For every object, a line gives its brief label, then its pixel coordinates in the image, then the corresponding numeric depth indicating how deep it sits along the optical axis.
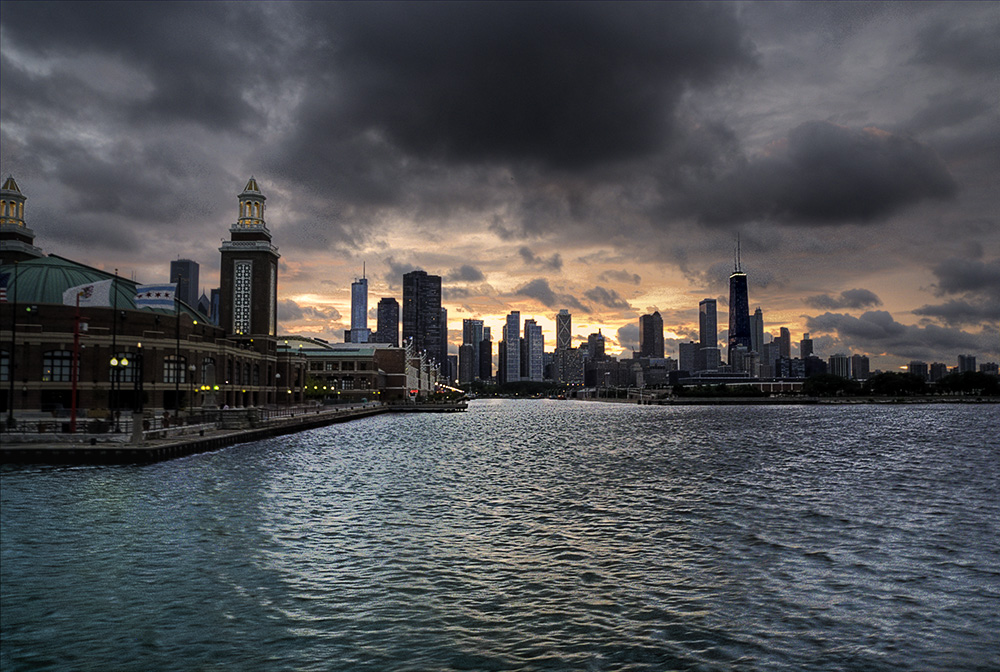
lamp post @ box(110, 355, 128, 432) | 61.38
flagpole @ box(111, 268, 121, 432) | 87.78
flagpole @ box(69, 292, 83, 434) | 56.62
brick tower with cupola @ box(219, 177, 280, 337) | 146.12
